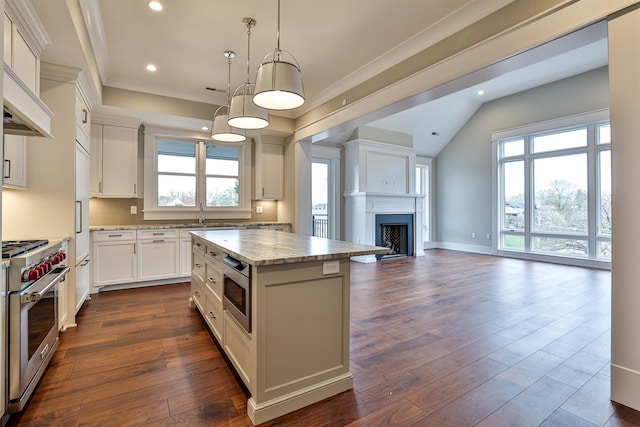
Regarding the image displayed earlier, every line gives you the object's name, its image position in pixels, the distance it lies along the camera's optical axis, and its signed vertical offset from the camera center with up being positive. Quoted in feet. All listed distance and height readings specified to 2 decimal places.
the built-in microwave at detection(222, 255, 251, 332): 5.94 -1.57
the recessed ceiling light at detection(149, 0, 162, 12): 8.93 +6.05
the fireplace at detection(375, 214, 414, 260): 24.56 -1.68
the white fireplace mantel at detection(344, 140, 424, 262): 22.95 +2.00
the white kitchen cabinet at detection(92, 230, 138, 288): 13.98 -1.91
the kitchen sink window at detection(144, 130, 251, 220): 16.75 +2.03
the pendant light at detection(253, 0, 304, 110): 7.04 +3.08
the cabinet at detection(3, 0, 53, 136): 5.66 +3.37
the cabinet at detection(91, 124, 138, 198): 14.53 +2.59
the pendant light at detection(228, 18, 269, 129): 8.90 +2.94
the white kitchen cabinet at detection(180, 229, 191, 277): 15.84 -1.92
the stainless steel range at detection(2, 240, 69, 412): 5.70 -1.96
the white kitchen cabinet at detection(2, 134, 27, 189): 7.96 +1.47
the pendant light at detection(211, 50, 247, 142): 10.64 +2.86
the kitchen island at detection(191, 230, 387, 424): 5.73 -2.22
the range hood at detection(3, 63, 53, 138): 5.44 +2.05
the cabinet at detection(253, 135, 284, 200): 18.61 +2.77
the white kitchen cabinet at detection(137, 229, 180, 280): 14.93 -1.89
